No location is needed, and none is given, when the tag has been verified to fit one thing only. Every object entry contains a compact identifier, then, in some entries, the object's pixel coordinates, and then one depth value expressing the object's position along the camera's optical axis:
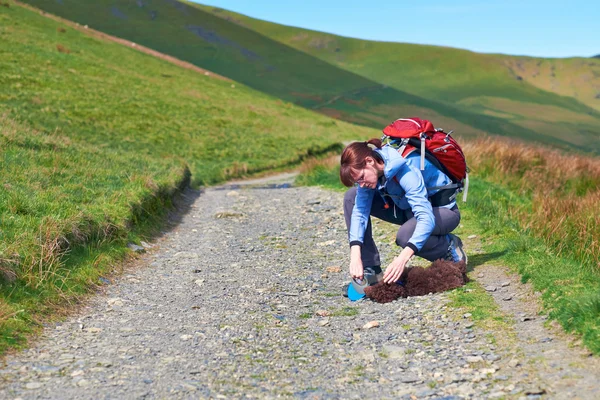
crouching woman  6.72
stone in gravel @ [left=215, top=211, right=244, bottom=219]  13.64
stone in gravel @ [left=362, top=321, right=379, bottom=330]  6.53
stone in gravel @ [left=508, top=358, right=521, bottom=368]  5.21
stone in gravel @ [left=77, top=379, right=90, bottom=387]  5.05
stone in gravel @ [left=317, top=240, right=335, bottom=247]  10.72
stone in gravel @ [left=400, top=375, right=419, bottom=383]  5.18
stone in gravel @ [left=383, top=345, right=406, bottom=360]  5.74
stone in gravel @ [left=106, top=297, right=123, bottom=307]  7.32
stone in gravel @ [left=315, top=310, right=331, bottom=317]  7.01
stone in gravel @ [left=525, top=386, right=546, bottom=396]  4.63
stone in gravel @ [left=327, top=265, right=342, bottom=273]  9.00
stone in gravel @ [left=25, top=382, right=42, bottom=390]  4.96
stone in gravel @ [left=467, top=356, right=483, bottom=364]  5.43
